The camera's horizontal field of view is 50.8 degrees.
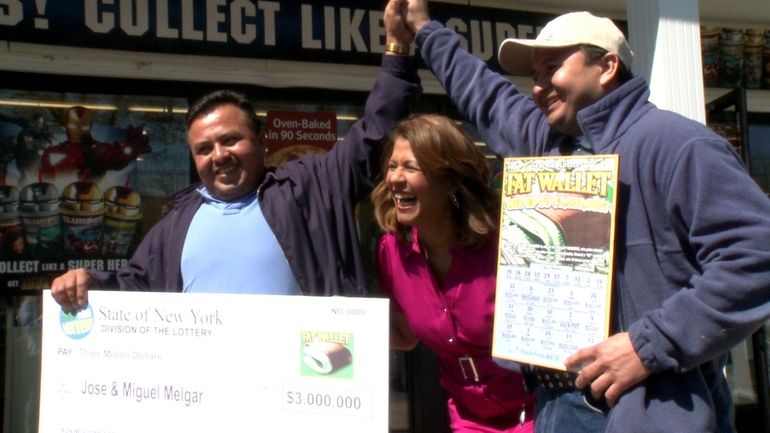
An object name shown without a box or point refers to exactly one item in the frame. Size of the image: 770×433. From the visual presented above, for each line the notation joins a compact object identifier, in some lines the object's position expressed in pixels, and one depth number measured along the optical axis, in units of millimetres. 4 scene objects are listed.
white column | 3561
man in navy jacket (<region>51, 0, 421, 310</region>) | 2420
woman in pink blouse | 2459
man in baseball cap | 1640
